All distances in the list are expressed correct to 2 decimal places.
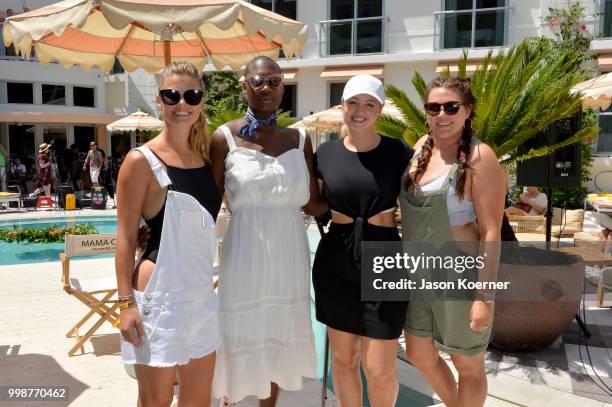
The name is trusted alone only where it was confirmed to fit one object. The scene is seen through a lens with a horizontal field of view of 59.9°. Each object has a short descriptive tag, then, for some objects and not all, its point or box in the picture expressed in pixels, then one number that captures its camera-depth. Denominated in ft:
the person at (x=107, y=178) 63.61
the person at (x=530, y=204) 34.27
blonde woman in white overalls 7.58
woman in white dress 9.14
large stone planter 14.33
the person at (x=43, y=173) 55.98
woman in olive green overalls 8.43
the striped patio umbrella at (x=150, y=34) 10.59
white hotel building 57.36
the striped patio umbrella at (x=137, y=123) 52.34
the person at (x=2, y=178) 60.75
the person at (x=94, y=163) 58.49
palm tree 16.60
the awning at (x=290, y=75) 66.03
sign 15.56
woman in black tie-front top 8.99
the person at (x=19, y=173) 63.41
